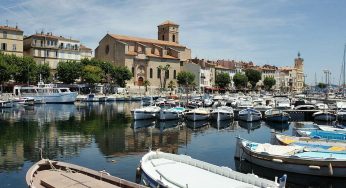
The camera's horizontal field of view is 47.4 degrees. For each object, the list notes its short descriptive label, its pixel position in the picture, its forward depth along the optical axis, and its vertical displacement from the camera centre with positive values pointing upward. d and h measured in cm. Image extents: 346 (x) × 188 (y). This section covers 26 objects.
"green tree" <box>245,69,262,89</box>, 16012 +488
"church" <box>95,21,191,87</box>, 12694 +1081
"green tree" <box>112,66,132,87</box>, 11288 +351
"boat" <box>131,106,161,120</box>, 5078 -337
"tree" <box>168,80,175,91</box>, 13514 +100
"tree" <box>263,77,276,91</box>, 17525 +272
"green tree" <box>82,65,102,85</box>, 10206 +332
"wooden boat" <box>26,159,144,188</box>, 1524 -375
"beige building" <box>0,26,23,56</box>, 10069 +1194
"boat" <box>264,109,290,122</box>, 5106 -373
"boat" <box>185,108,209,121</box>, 5031 -351
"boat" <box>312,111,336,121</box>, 5250 -367
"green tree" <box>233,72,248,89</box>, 15288 +311
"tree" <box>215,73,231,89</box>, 14825 +295
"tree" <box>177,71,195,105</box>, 13325 +323
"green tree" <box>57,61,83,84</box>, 10188 +402
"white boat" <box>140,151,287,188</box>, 1541 -373
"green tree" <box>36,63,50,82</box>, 9844 +381
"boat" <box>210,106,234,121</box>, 5109 -346
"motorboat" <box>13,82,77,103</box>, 8356 -159
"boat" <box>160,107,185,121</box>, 5053 -347
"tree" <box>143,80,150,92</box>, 12546 +102
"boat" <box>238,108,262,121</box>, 5119 -352
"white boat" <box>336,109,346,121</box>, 5219 -351
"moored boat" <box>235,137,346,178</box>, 2130 -401
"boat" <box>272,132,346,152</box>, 2541 -378
